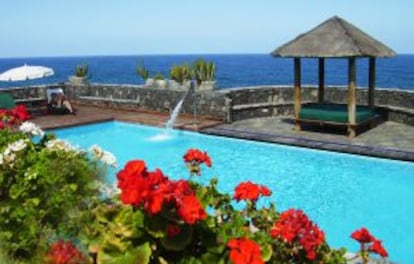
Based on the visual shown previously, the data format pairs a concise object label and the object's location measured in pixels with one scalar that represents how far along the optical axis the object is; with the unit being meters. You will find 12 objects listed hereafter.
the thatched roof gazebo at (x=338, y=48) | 13.09
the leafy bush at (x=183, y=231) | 3.07
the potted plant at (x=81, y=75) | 21.08
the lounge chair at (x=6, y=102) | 16.69
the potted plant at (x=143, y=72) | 20.03
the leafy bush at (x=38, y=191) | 5.27
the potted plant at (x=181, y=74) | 18.21
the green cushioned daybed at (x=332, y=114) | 13.76
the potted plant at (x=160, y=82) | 18.59
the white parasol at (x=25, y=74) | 17.92
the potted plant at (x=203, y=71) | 17.38
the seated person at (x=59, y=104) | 18.42
